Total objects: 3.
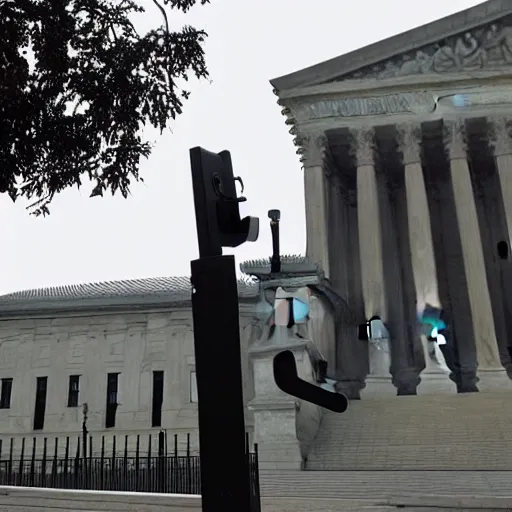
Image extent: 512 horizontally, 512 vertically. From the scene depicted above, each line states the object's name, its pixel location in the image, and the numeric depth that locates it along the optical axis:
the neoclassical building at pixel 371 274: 25.83
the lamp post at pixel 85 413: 27.02
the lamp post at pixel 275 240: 18.58
